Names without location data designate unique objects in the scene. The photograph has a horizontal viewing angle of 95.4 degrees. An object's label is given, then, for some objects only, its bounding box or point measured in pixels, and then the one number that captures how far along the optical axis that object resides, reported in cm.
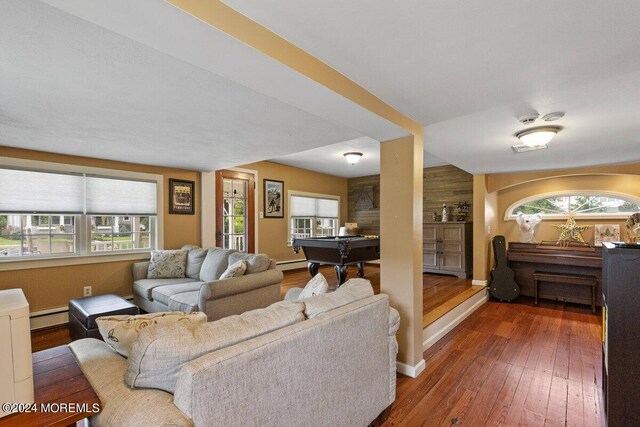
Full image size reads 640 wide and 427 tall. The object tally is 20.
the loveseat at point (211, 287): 297
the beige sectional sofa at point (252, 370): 101
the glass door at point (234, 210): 524
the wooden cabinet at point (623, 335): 160
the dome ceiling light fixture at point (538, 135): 262
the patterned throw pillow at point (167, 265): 393
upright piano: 427
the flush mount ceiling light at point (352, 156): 482
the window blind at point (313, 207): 647
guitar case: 464
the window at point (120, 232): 391
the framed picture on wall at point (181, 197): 459
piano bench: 416
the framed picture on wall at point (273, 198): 588
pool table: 426
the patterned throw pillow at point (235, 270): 321
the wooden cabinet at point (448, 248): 549
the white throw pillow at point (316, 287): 210
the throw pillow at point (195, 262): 399
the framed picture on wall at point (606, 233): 443
